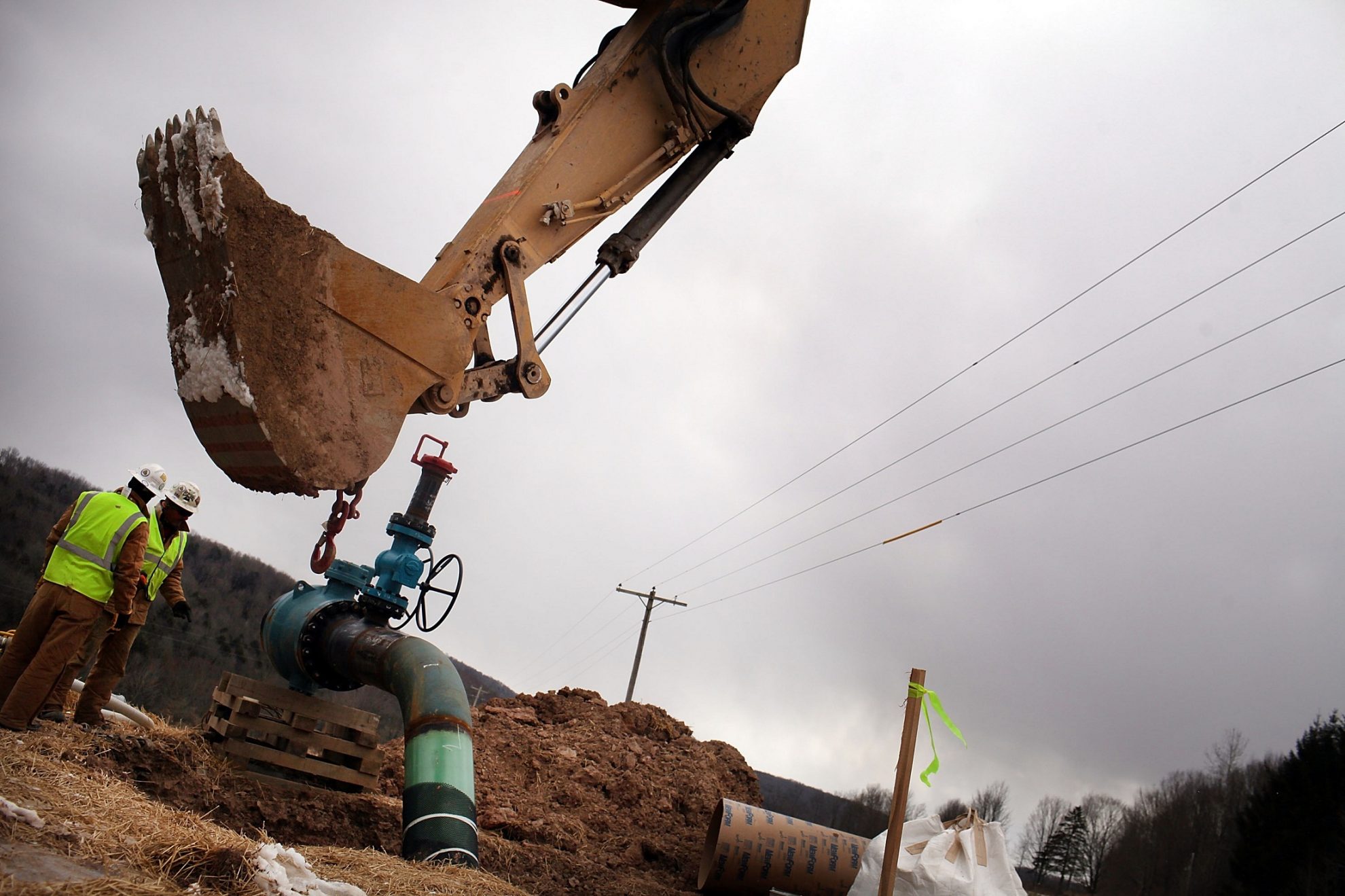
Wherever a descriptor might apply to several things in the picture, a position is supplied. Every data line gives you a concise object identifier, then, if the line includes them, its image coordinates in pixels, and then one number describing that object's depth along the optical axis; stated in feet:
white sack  16.85
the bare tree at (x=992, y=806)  126.82
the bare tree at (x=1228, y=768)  119.96
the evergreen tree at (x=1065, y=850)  138.82
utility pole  93.04
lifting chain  17.60
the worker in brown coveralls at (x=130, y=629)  21.11
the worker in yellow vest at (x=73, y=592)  17.66
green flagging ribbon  16.62
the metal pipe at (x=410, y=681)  16.16
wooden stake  15.25
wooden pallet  20.84
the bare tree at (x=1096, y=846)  132.98
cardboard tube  24.59
